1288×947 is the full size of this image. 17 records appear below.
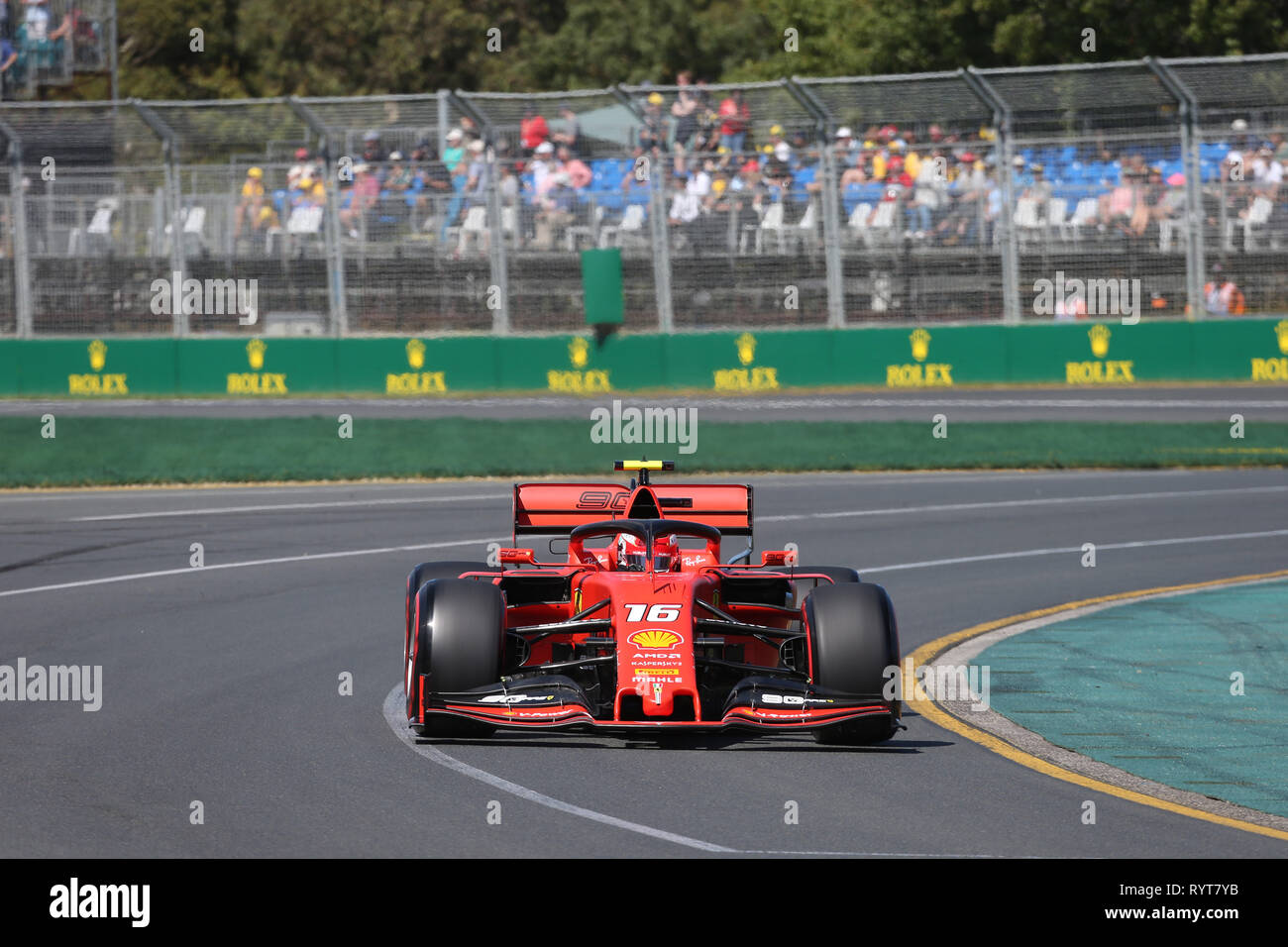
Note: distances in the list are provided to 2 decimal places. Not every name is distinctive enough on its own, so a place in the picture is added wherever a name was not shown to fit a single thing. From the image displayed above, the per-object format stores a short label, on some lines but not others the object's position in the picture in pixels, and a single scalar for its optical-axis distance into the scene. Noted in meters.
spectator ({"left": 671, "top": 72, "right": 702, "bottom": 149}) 28.80
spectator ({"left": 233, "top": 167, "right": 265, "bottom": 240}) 29.17
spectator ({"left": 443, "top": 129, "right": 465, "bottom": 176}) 29.02
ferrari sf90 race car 8.58
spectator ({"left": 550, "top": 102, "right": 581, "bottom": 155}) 29.05
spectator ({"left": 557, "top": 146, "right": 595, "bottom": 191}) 29.16
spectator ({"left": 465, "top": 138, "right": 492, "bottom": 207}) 29.00
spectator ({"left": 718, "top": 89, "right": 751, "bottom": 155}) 28.78
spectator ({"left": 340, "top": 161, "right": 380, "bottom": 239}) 29.12
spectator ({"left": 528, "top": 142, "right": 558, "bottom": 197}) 29.11
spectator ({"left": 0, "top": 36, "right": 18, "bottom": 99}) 38.84
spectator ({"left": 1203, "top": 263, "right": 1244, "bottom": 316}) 27.86
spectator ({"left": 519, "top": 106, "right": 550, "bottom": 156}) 29.00
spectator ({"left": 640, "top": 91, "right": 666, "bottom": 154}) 28.92
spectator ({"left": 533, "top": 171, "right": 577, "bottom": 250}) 29.23
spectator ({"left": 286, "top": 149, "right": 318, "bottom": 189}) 29.17
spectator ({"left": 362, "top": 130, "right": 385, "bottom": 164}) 29.19
